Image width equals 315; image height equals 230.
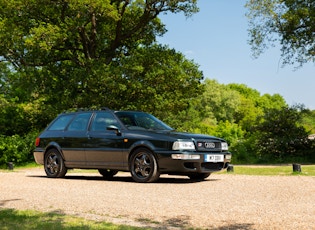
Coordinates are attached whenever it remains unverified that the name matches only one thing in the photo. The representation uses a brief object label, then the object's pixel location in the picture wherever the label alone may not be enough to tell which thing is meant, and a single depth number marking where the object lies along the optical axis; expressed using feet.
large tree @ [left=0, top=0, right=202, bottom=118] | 84.94
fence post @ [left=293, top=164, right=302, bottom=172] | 47.62
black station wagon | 37.63
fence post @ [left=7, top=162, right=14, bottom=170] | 62.28
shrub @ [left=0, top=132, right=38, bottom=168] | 79.87
